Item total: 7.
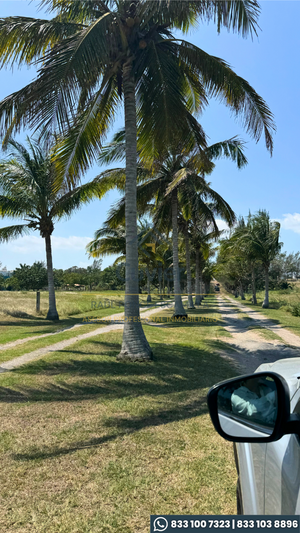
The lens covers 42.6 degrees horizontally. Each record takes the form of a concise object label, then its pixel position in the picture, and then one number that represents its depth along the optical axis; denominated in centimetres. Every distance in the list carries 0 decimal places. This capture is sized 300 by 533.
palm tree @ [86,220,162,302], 2684
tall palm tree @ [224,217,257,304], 3044
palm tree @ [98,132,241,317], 1682
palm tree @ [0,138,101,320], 1794
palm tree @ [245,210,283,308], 2989
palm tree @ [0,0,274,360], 757
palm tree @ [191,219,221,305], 2841
